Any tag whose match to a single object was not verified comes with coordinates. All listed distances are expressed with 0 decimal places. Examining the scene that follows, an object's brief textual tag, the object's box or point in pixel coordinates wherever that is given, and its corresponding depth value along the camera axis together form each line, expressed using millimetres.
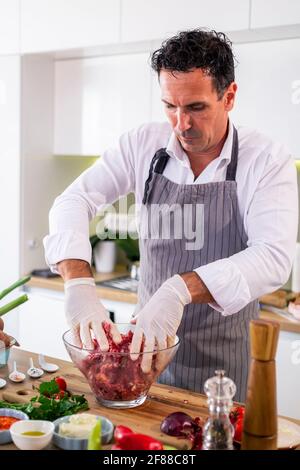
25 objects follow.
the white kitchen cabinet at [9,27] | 3352
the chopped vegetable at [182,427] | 1261
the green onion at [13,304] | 1681
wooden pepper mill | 1106
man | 1575
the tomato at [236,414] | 1296
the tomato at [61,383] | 1528
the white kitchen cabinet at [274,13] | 2523
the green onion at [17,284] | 1757
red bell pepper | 1115
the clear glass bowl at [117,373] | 1386
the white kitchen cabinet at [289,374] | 2607
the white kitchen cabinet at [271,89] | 2699
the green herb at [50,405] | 1333
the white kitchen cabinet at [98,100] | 3156
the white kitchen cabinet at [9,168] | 3369
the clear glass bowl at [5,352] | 1674
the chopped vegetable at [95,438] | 1030
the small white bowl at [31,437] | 1192
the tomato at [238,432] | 1239
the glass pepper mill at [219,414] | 1080
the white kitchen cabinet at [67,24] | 3045
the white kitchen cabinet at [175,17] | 2672
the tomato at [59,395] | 1456
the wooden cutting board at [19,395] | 1480
